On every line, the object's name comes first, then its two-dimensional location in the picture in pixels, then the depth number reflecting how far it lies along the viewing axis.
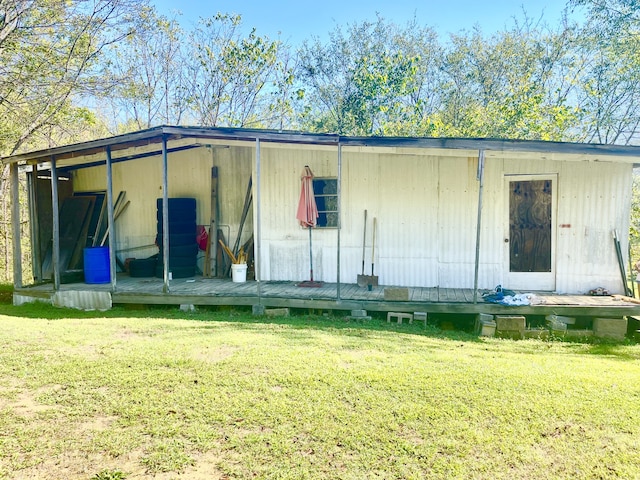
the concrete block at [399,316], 5.85
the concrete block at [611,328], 5.30
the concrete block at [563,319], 5.45
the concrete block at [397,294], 5.80
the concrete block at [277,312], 6.04
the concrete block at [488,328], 5.38
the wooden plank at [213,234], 8.00
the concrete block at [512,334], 5.30
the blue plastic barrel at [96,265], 7.10
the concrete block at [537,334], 5.30
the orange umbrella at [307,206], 6.96
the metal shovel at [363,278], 6.88
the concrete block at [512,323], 5.29
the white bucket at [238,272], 7.31
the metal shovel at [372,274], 6.88
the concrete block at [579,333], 5.36
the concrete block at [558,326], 5.39
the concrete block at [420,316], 5.78
